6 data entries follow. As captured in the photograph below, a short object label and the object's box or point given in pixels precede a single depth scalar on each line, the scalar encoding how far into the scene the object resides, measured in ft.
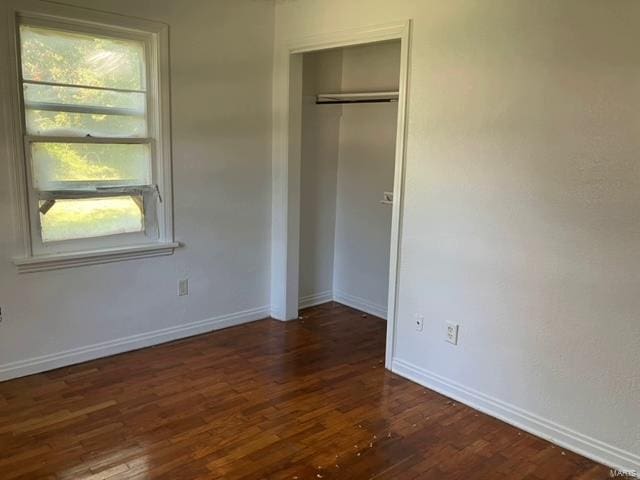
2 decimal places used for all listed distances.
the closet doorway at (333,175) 13.78
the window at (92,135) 10.39
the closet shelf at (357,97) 13.73
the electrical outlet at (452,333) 10.37
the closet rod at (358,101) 13.80
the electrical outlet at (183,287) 12.96
